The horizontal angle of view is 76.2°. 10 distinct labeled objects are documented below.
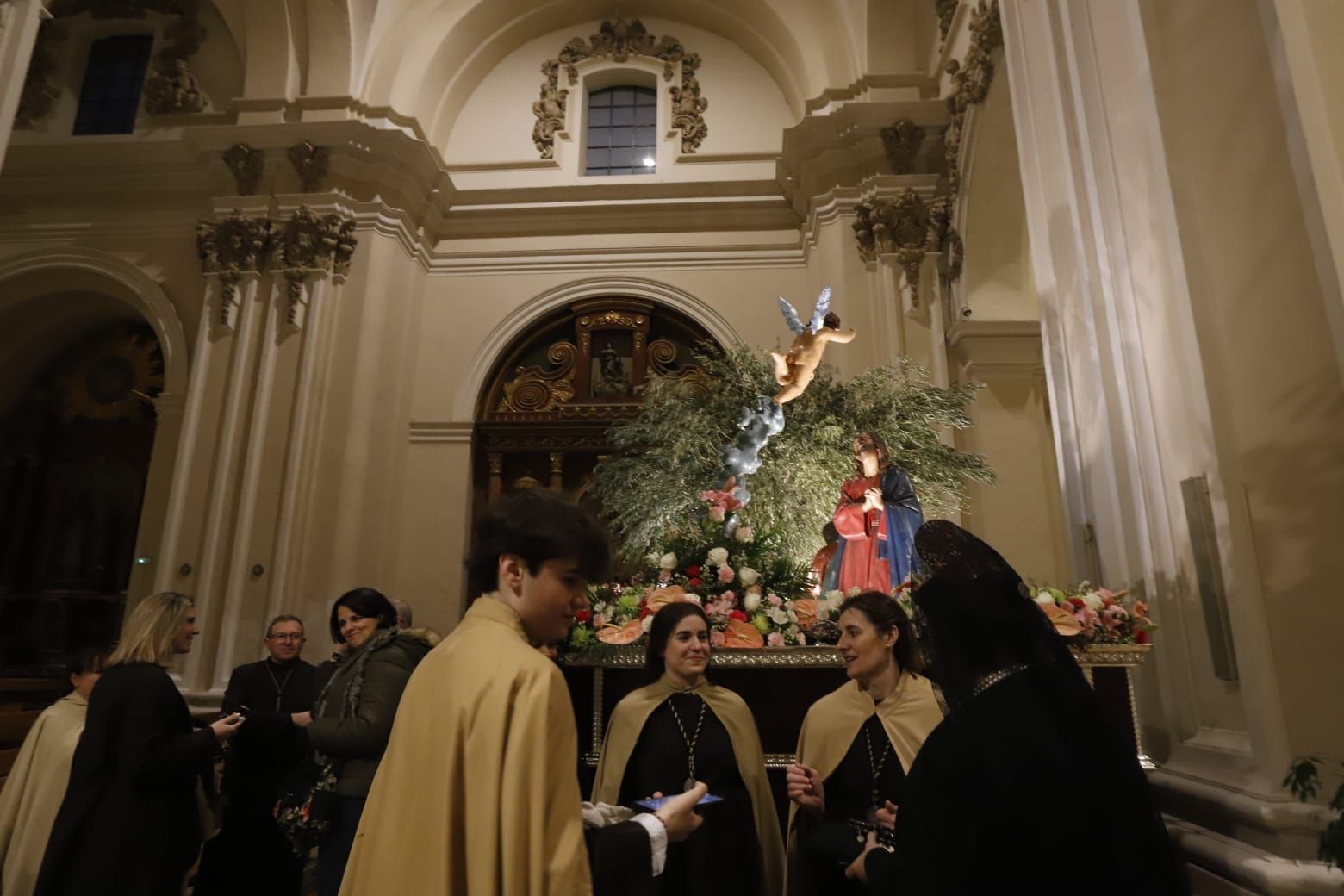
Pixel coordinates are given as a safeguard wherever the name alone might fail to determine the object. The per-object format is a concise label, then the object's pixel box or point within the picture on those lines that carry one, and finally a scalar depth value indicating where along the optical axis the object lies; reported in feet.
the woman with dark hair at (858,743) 8.38
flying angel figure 19.02
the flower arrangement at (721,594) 12.53
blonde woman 9.66
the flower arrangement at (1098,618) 9.79
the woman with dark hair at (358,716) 9.68
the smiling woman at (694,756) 9.05
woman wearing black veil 4.62
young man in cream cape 4.83
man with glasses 13.17
